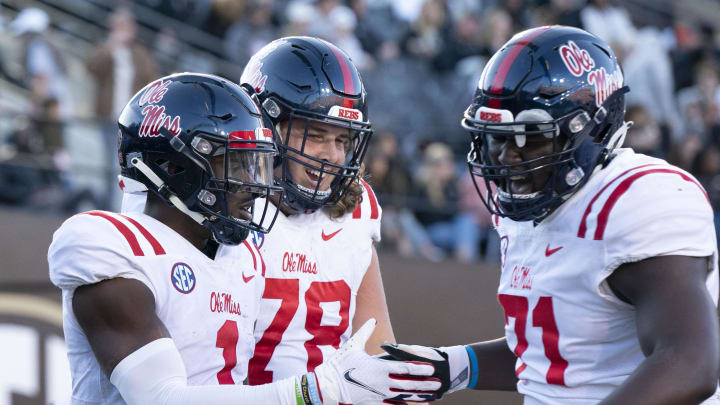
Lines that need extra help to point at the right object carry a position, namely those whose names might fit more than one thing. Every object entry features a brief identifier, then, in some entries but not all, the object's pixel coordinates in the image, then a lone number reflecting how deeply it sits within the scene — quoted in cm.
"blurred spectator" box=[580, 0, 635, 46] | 1880
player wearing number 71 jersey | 463
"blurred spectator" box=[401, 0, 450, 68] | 1936
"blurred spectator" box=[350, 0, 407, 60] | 1927
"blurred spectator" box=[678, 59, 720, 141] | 1752
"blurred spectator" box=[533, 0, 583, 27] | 1887
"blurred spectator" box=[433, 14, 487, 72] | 1923
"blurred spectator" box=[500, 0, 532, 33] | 2005
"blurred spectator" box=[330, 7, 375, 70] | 1811
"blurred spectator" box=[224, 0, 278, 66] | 1786
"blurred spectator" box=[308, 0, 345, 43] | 1822
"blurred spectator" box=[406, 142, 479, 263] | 1473
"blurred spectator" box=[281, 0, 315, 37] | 1755
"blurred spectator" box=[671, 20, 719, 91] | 1855
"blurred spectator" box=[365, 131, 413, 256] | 1461
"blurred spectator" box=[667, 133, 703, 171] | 1606
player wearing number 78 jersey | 670
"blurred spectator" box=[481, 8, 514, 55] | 1892
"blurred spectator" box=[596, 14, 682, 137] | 1787
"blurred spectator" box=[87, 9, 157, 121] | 1546
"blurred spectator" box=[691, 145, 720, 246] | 1558
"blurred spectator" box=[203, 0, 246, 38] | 1836
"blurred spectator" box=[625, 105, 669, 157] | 1525
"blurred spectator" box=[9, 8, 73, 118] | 1520
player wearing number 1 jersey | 527
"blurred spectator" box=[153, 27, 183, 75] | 1737
